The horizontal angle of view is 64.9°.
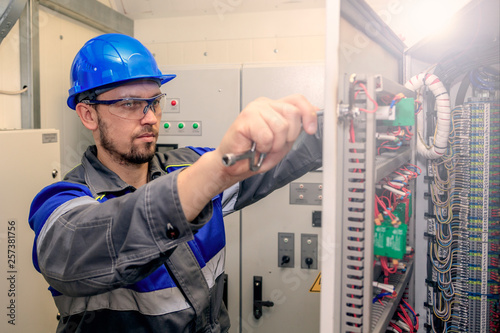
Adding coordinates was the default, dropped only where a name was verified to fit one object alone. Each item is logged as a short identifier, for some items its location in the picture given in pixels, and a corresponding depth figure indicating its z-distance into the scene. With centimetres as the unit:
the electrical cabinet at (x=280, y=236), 223
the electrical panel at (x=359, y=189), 82
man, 75
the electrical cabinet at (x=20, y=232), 163
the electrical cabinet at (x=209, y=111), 232
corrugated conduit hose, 133
